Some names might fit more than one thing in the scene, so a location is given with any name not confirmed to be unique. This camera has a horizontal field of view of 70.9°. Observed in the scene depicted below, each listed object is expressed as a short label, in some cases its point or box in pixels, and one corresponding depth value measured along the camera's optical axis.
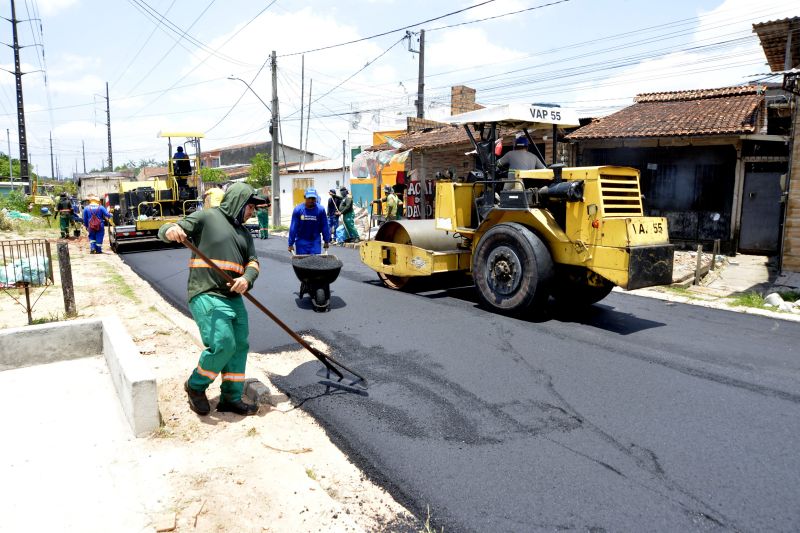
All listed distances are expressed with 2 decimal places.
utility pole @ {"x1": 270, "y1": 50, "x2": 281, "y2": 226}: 21.03
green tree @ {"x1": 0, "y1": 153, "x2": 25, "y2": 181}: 51.86
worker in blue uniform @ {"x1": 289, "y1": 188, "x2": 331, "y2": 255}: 7.69
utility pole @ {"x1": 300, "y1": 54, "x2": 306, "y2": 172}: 34.62
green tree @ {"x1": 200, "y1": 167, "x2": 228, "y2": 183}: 43.29
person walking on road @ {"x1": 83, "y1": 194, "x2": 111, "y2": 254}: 14.13
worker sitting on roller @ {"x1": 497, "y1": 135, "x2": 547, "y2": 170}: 7.14
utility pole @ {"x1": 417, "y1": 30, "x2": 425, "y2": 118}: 21.28
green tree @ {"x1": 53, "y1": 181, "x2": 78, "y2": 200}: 42.42
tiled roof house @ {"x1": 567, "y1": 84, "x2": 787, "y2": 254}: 12.65
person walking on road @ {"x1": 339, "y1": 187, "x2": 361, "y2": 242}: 14.58
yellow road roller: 5.94
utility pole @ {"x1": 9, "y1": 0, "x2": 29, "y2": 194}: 27.06
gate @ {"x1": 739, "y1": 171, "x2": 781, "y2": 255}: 12.66
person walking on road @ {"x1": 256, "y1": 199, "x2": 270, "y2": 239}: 17.16
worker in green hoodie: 3.78
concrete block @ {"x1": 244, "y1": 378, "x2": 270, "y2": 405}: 4.21
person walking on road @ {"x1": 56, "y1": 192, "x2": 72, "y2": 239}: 17.39
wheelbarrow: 6.89
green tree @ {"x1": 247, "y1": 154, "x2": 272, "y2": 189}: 41.31
